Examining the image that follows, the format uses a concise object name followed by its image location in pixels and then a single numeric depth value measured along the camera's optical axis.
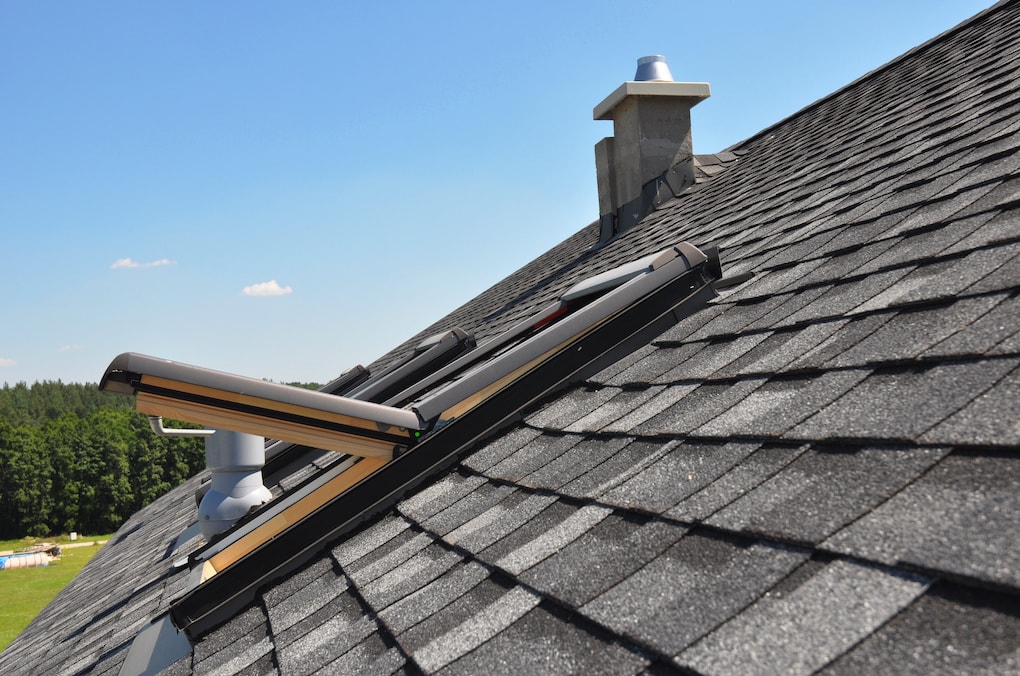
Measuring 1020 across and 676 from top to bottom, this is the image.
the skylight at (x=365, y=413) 2.61
